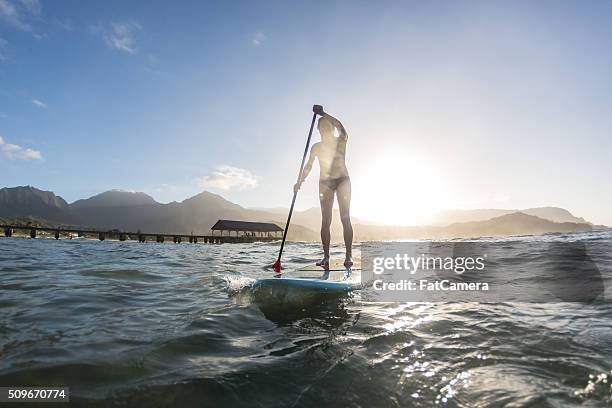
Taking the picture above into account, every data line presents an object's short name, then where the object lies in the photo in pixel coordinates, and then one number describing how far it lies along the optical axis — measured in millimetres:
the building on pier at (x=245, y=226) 57625
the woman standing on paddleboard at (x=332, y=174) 7566
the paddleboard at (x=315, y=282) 4492
